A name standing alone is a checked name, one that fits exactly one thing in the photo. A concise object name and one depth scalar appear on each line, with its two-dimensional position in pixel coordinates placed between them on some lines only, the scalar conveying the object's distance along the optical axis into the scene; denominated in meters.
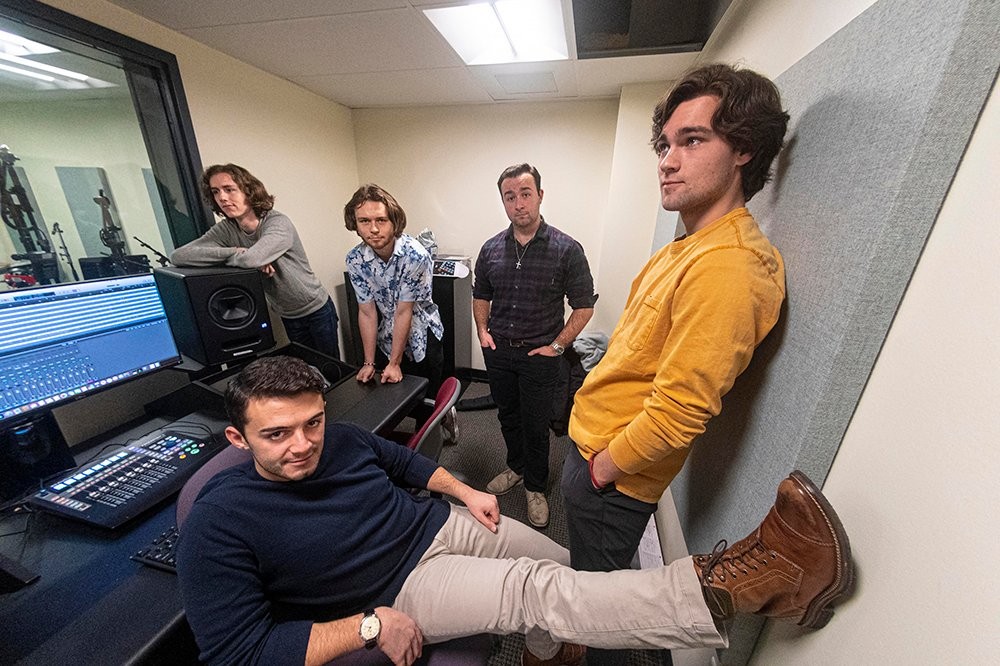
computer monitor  0.91
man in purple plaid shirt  1.70
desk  0.66
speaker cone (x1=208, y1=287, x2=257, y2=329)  1.45
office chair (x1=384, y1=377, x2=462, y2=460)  1.25
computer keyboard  0.82
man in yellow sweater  0.71
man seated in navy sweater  0.70
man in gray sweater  1.66
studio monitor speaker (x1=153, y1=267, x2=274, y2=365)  1.37
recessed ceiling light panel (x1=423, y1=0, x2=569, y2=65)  1.51
